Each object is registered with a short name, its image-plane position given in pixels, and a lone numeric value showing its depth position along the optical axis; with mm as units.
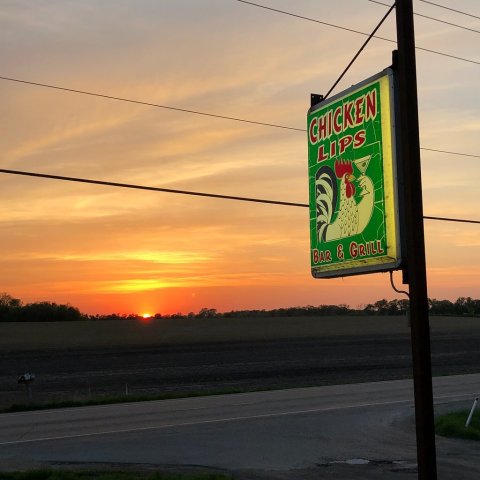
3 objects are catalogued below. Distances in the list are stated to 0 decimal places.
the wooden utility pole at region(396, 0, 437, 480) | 6645
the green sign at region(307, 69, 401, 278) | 6934
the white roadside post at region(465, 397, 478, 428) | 17895
